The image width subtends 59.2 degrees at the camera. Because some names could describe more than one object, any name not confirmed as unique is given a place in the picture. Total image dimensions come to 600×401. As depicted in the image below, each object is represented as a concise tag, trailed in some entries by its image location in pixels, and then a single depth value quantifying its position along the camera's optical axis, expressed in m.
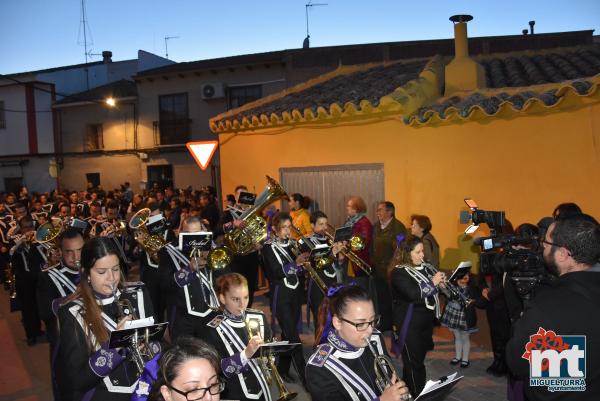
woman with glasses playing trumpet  3.04
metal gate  9.88
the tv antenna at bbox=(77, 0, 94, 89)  29.78
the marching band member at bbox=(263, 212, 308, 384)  6.27
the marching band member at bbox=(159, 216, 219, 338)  5.69
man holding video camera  2.95
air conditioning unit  23.05
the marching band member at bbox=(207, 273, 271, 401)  3.92
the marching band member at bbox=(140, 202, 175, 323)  7.27
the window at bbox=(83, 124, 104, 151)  27.30
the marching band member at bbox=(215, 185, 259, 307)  8.96
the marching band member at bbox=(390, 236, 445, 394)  5.13
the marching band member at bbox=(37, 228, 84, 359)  4.54
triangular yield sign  9.59
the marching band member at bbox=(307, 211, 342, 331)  6.75
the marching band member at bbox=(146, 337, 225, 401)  2.38
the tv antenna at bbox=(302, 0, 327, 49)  27.03
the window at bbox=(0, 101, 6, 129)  28.94
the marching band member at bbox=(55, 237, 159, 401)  3.26
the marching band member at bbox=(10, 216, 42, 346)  8.15
